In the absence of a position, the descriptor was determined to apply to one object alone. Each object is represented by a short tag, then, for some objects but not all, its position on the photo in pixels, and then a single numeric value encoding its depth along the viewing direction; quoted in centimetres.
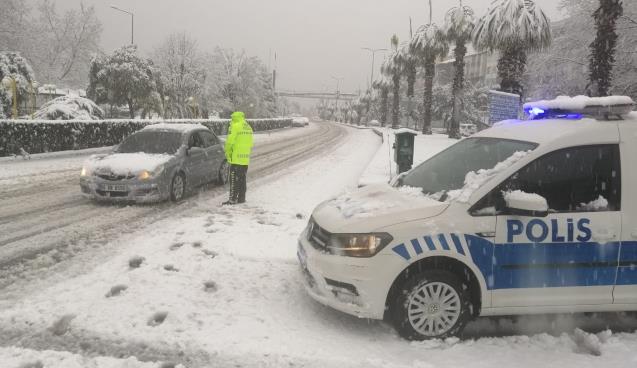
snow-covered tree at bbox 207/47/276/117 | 6606
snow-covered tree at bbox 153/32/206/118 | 4975
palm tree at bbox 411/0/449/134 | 3775
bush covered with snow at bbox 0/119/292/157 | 1681
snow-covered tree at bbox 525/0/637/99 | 2230
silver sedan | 918
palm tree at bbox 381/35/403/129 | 5435
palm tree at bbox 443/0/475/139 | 3228
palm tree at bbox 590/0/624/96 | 1581
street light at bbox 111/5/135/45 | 3703
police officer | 957
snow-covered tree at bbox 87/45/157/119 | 3481
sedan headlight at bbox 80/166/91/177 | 934
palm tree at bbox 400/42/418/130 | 4562
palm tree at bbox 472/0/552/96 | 2220
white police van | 402
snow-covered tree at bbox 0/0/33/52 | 3847
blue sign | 1251
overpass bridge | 16745
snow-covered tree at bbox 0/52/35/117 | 2752
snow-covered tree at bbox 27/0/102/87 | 5819
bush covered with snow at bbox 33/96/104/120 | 2253
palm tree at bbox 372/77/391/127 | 7231
